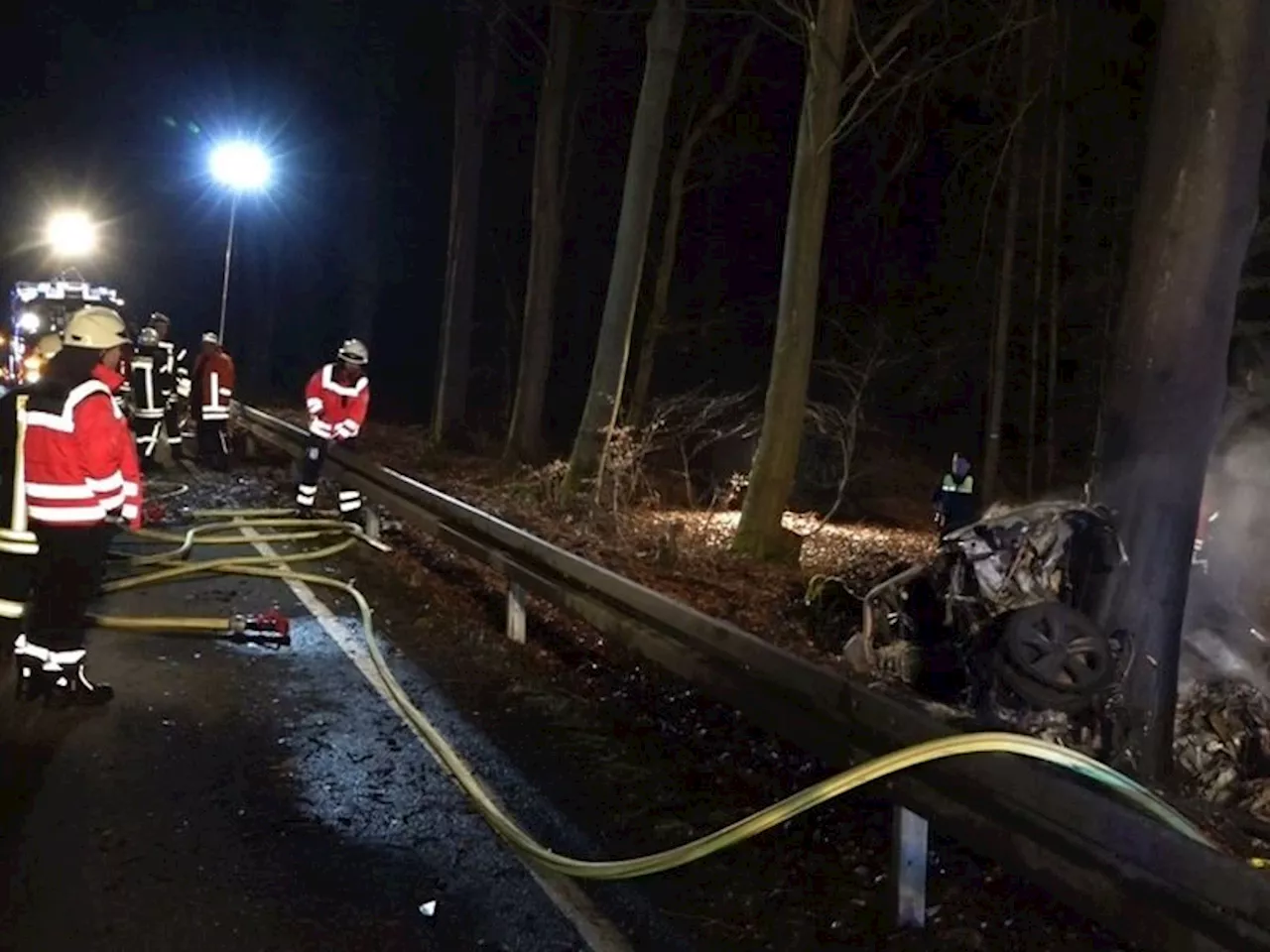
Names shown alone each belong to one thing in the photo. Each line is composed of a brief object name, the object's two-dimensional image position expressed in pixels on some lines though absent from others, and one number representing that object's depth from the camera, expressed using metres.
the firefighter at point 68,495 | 6.52
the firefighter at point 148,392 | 15.77
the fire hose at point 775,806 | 3.79
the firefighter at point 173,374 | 16.36
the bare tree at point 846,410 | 16.20
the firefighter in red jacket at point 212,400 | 16.91
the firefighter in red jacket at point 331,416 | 12.62
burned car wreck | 5.98
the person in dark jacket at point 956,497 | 13.97
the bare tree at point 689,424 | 14.69
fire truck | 19.41
